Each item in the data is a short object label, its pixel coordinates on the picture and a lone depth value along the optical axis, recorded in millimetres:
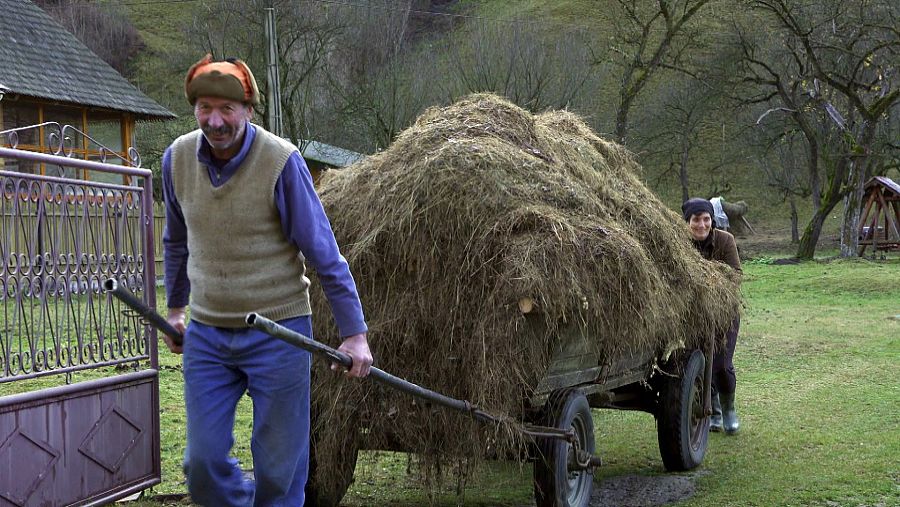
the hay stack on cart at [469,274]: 5273
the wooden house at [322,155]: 31462
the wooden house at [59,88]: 25141
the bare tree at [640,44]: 32688
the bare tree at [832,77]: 26234
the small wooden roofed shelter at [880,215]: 36031
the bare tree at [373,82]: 33688
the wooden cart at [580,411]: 5609
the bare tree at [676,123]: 45500
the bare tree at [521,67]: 34625
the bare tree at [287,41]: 31750
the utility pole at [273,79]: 22312
